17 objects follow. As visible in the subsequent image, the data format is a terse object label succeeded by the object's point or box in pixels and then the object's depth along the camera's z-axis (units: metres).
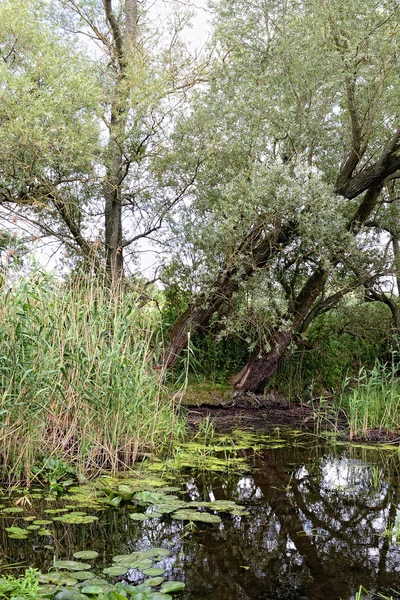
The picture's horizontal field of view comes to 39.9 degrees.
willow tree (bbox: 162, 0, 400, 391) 6.93
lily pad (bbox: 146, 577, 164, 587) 2.38
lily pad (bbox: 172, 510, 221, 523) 3.24
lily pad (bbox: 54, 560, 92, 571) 2.50
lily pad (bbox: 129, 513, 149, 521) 3.23
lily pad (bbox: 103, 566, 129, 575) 2.47
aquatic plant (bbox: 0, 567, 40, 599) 2.09
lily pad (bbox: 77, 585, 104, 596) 2.18
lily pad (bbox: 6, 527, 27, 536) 2.93
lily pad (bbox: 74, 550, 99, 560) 2.69
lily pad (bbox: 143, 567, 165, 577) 2.50
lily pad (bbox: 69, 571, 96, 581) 2.41
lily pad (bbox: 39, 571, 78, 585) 2.34
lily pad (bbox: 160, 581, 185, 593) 2.31
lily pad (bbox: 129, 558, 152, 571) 2.57
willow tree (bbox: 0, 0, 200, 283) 7.06
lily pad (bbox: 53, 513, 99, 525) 3.14
